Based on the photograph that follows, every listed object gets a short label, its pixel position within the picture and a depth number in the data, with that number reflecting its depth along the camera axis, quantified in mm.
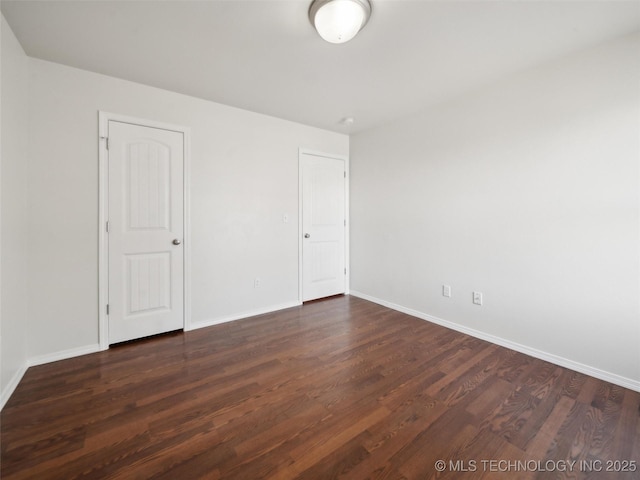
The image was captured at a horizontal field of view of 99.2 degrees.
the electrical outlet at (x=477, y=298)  2711
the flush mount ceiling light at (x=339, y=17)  1551
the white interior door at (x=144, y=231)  2471
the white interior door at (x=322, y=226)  3746
